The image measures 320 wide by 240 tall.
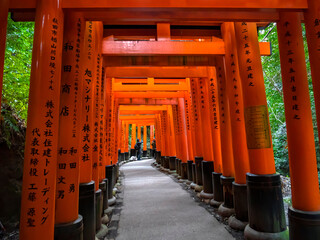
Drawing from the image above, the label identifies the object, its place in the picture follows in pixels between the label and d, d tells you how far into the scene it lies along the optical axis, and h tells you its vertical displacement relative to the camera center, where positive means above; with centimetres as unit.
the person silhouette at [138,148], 2052 +10
